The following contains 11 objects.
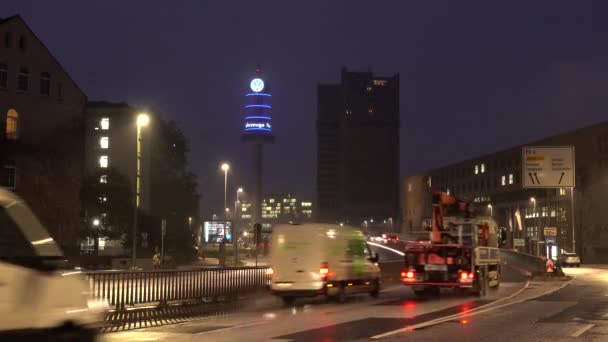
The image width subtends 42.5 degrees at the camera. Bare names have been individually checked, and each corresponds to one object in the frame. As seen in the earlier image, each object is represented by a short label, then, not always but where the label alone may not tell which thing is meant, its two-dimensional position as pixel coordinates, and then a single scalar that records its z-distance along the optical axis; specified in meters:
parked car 69.19
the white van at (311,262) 25.53
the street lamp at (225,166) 62.91
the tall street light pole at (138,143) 33.66
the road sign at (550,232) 51.44
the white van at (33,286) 6.84
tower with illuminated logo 193.00
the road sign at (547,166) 41.22
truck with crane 27.73
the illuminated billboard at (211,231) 74.71
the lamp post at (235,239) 59.47
